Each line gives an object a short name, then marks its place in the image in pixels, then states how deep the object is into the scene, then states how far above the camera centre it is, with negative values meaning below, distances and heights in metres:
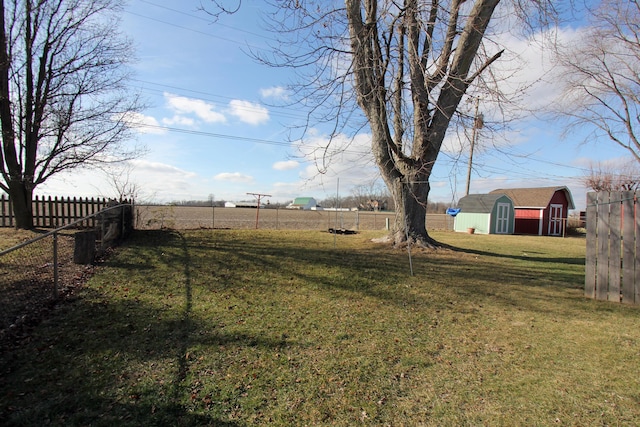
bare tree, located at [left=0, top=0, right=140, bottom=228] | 11.19 +3.18
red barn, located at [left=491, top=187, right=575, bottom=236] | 26.45 +0.50
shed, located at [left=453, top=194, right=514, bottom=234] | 24.84 +0.10
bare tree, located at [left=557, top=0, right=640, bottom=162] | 19.36 +6.71
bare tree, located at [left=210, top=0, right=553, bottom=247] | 7.43 +3.20
